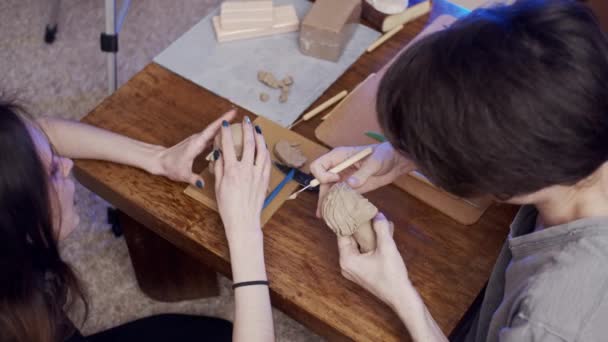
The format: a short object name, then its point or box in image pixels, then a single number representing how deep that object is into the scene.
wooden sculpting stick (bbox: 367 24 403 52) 1.24
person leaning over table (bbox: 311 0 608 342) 0.65
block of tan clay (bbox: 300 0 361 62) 1.17
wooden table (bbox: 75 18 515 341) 0.90
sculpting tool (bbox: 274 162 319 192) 1.01
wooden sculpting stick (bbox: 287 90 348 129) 1.11
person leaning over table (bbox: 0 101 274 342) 0.74
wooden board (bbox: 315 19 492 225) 1.01
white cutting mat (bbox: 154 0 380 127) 1.14
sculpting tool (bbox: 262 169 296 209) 0.99
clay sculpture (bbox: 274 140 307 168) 1.02
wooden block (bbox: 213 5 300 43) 1.22
